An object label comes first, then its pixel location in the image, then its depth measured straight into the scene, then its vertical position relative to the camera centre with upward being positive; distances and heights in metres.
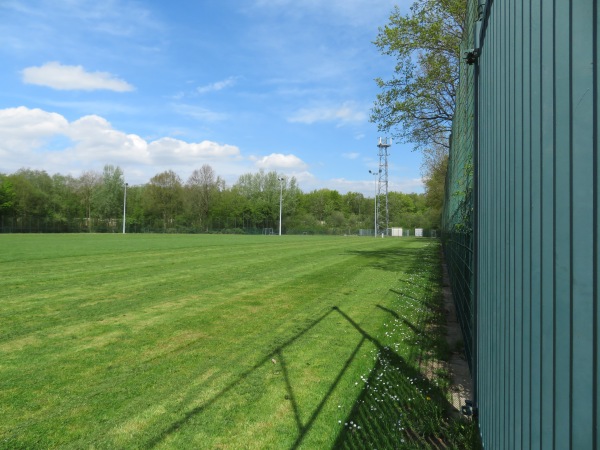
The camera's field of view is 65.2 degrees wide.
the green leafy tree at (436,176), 32.03 +4.37
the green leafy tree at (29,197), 75.62 +4.80
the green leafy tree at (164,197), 87.94 +5.75
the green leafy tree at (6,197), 72.85 +4.56
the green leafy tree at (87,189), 85.38 +7.01
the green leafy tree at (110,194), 84.06 +6.05
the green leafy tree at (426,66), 17.38 +6.41
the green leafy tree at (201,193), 88.81 +6.92
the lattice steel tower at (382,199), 76.44 +6.87
